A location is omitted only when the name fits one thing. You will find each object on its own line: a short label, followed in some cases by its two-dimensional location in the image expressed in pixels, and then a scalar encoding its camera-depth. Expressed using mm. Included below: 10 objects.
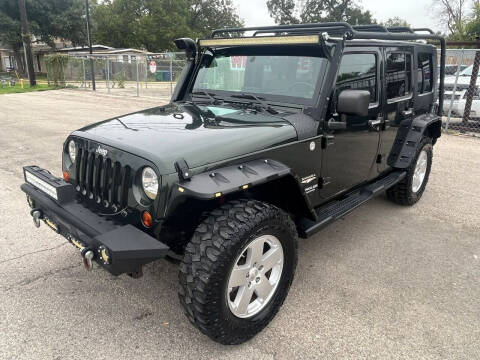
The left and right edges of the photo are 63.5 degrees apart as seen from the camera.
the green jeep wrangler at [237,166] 2316
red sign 19984
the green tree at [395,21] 70531
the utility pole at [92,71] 21078
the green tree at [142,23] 49406
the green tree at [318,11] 51188
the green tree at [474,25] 33209
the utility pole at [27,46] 23195
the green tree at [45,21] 38031
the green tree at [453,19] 40106
